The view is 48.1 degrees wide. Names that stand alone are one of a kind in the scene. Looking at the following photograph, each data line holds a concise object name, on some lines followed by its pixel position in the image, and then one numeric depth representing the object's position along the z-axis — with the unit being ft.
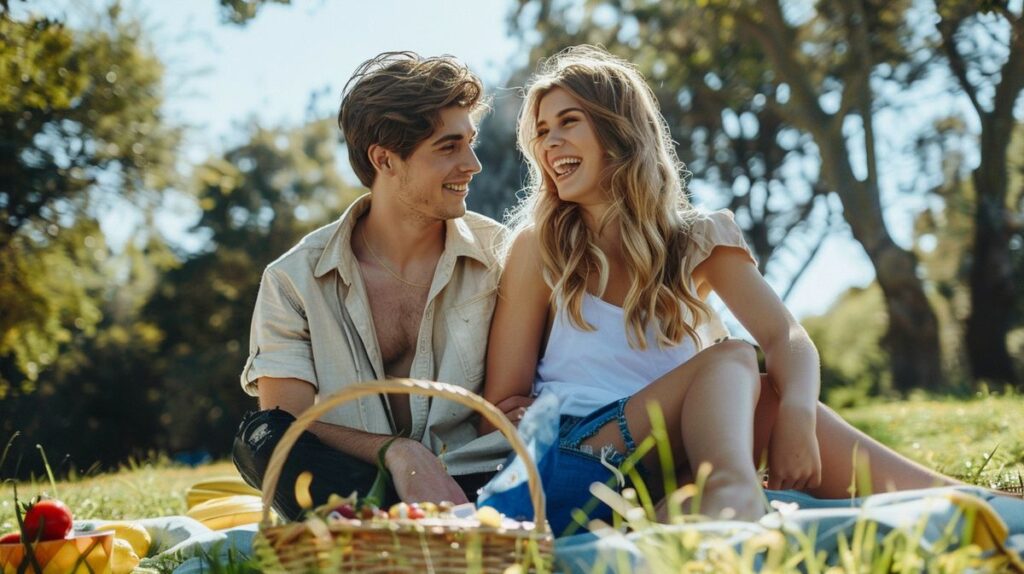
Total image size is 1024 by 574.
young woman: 11.00
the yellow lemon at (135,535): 13.01
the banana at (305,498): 7.78
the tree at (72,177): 52.75
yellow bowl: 9.80
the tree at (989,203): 40.70
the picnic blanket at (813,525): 7.65
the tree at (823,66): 39.81
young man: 12.29
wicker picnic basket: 7.38
